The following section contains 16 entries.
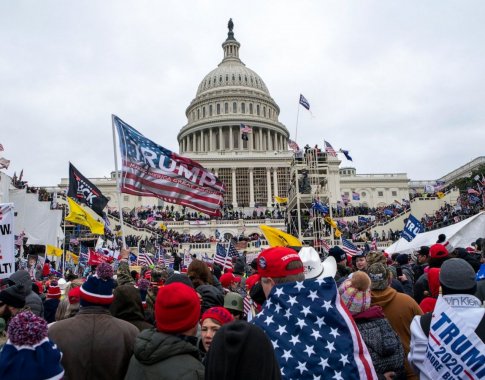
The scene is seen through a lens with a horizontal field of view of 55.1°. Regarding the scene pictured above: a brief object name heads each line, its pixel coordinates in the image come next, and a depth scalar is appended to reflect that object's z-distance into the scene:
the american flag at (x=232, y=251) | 15.35
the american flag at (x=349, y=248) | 16.33
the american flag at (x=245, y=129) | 63.68
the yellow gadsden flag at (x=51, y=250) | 17.54
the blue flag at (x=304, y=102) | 42.53
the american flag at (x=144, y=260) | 18.72
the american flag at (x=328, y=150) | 43.51
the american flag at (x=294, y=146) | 48.96
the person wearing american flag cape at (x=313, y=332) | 3.12
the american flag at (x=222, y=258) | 14.70
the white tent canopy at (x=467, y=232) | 12.97
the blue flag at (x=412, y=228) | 15.17
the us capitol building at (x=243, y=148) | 76.25
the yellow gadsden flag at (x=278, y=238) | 9.81
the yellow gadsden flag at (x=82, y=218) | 15.44
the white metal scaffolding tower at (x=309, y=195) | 35.78
